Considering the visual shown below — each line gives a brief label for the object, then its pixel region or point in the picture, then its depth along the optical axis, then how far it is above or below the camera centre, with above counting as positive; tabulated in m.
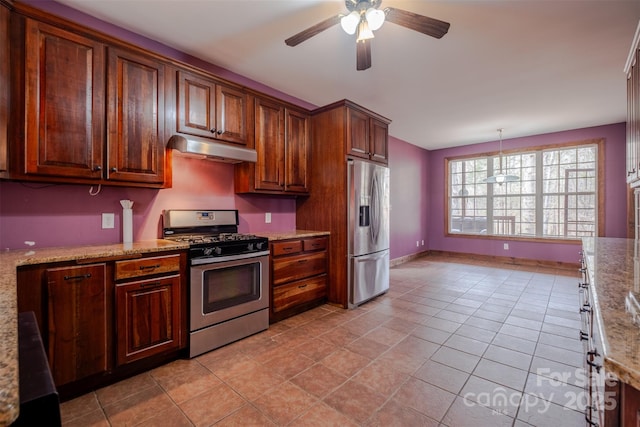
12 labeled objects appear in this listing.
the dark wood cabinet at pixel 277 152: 3.03 +0.68
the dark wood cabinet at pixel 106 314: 1.66 -0.67
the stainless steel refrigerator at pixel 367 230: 3.33 -0.23
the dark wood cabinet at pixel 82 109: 1.78 +0.71
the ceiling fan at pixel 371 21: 1.77 +1.23
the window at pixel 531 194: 5.21 +0.36
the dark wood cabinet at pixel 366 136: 3.40 +0.97
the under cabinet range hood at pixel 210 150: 2.34 +0.55
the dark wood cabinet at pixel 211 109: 2.49 +0.96
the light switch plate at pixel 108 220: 2.30 -0.07
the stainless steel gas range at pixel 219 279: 2.26 -0.58
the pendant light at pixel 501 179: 5.15 +0.61
